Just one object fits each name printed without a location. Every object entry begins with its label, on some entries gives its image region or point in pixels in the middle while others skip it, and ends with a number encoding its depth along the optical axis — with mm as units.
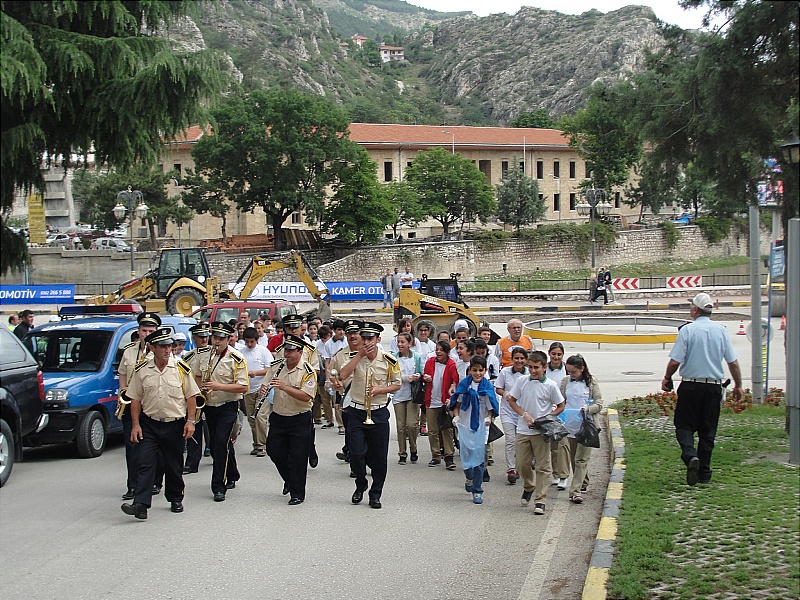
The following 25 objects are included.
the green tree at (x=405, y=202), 75500
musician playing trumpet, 10547
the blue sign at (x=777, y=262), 12547
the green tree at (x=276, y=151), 64625
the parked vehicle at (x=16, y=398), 11461
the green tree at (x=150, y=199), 67375
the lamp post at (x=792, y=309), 8680
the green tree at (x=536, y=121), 134750
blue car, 12883
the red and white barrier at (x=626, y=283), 45375
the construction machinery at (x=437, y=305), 30000
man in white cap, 9828
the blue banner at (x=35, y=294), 48500
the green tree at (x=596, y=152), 81500
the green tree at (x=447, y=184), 78438
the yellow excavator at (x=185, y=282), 35938
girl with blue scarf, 10688
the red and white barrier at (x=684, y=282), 47375
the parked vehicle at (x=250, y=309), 22422
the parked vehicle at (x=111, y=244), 69750
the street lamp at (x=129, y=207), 39375
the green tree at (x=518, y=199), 83125
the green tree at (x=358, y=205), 67188
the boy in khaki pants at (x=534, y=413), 10227
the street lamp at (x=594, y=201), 54031
